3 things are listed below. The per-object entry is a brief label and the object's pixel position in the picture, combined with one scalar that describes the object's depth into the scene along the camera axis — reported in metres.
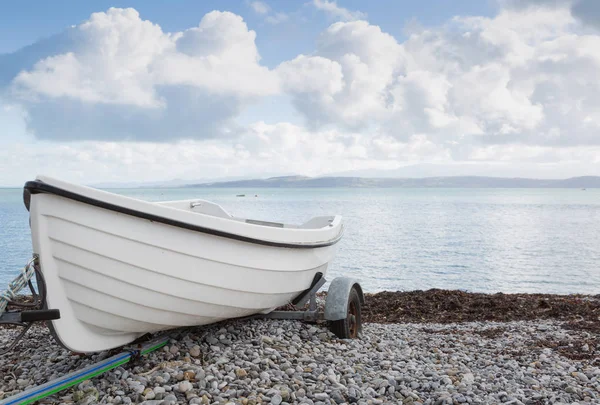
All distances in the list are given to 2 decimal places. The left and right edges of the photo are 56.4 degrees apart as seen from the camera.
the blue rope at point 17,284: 4.48
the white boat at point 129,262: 4.63
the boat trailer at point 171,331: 4.48
